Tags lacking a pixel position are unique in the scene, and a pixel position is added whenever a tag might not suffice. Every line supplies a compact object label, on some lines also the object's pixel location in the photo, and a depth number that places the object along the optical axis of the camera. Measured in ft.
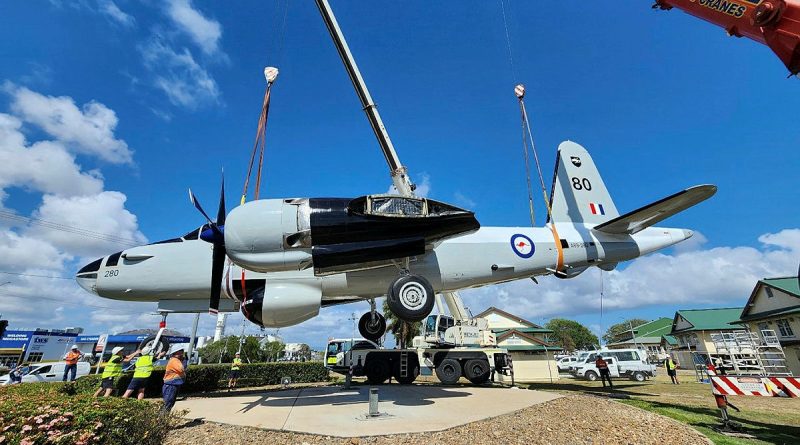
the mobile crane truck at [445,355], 51.31
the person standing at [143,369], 29.89
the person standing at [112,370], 33.55
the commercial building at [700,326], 125.80
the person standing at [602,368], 64.95
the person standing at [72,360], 48.53
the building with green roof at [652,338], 195.83
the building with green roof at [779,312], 83.92
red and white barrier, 25.68
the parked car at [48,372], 72.14
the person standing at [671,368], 79.71
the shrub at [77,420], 13.19
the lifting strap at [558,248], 38.99
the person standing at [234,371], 59.98
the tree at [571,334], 300.61
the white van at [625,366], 90.27
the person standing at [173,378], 25.79
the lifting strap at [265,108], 68.13
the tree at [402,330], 117.59
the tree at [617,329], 351.64
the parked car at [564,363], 126.82
